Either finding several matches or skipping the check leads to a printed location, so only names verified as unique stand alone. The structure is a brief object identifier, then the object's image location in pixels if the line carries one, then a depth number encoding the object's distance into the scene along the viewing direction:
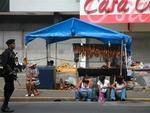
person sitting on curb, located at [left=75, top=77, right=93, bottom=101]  17.36
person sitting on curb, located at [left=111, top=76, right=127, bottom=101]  17.39
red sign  27.09
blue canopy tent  18.69
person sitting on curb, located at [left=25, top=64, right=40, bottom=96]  18.37
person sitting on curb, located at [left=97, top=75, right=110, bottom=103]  17.34
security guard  13.52
